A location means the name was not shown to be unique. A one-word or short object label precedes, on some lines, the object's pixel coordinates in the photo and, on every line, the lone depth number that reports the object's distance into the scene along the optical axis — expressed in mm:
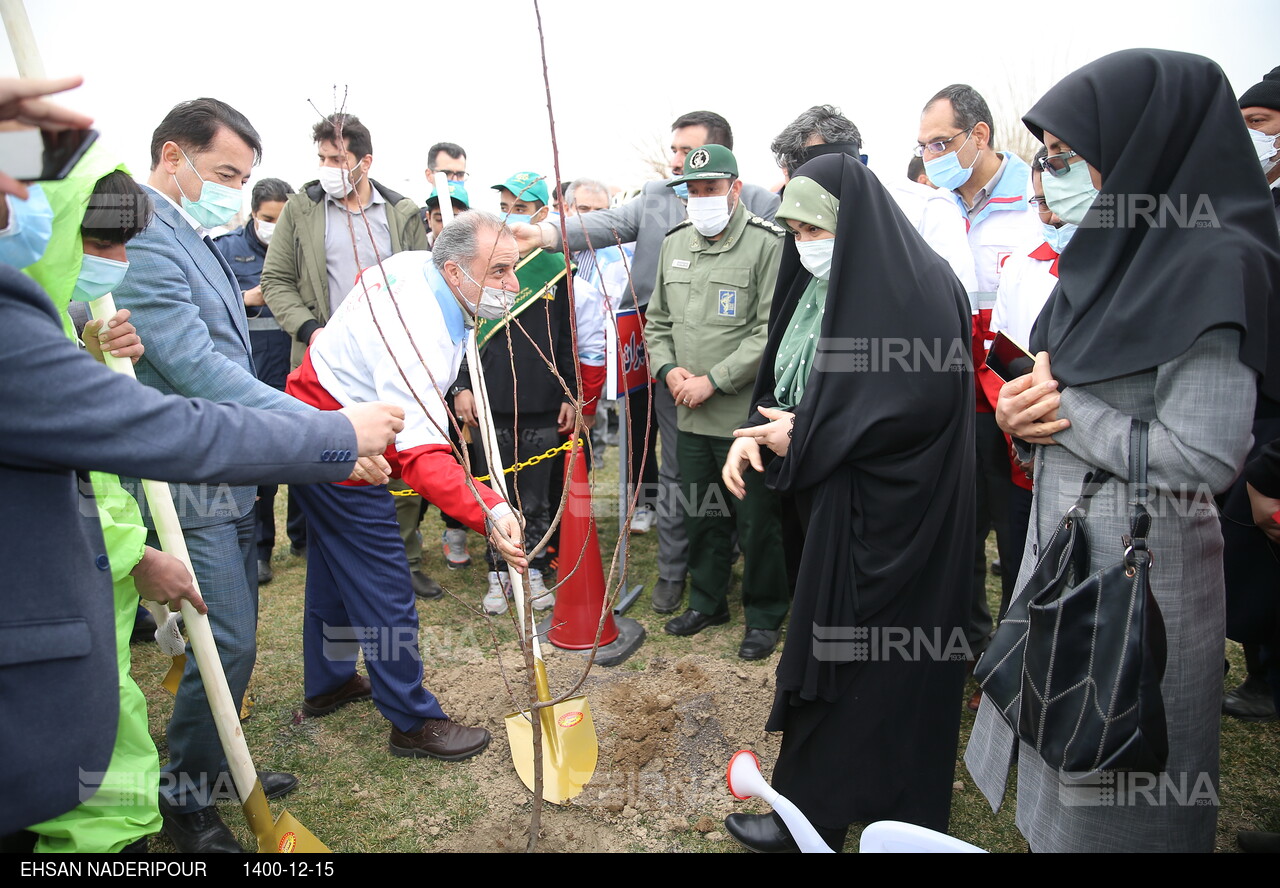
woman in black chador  2334
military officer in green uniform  4090
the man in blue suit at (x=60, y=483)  1319
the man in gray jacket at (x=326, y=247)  4879
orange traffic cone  4215
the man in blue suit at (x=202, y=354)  2467
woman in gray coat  1670
